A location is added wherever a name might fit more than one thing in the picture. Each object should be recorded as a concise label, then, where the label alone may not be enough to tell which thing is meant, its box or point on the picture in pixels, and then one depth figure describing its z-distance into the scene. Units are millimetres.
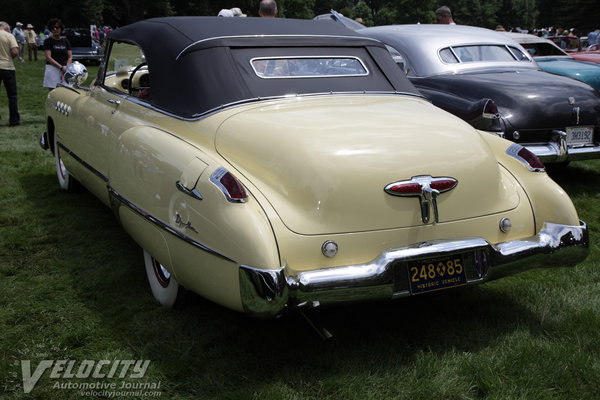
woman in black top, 9711
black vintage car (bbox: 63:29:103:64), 24781
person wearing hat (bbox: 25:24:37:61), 25062
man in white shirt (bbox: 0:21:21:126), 9914
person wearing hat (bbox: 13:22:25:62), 26016
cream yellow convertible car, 2721
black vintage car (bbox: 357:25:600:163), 5652
